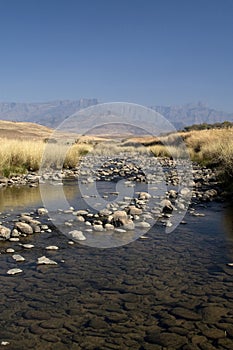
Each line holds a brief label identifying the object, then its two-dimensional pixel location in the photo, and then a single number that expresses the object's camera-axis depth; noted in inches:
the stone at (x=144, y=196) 438.3
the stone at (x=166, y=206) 372.8
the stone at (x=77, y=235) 269.1
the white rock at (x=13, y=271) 198.7
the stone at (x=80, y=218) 324.5
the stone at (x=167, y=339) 135.9
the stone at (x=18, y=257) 220.5
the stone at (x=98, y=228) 290.3
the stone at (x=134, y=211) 347.7
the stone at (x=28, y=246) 243.2
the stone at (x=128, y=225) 295.6
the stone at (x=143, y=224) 302.0
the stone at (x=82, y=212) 352.8
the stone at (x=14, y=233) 268.9
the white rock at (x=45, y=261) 215.5
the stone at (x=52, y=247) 243.5
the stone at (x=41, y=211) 351.8
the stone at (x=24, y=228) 278.5
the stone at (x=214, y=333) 141.1
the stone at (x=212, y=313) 153.9
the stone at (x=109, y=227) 294.7
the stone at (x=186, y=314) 154.8
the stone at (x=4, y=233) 263.2
